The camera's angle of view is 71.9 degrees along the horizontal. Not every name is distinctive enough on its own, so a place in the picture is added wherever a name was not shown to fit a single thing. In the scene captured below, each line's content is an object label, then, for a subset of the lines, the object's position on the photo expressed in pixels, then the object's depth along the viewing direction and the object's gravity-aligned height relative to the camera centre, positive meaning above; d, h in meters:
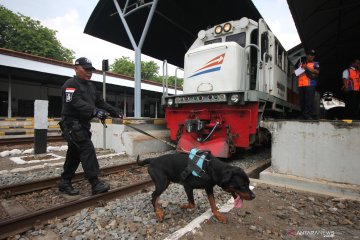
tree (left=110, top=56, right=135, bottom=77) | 54.23 +11.88
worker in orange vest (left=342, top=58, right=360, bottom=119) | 6.34 +1.10
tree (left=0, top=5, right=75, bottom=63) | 35.12 +12.23
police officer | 3.36 -0.06
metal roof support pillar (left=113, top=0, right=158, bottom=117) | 8.32 +1.64
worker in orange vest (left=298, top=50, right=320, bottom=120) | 5.90 +0.98
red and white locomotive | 5.07 +0.69
